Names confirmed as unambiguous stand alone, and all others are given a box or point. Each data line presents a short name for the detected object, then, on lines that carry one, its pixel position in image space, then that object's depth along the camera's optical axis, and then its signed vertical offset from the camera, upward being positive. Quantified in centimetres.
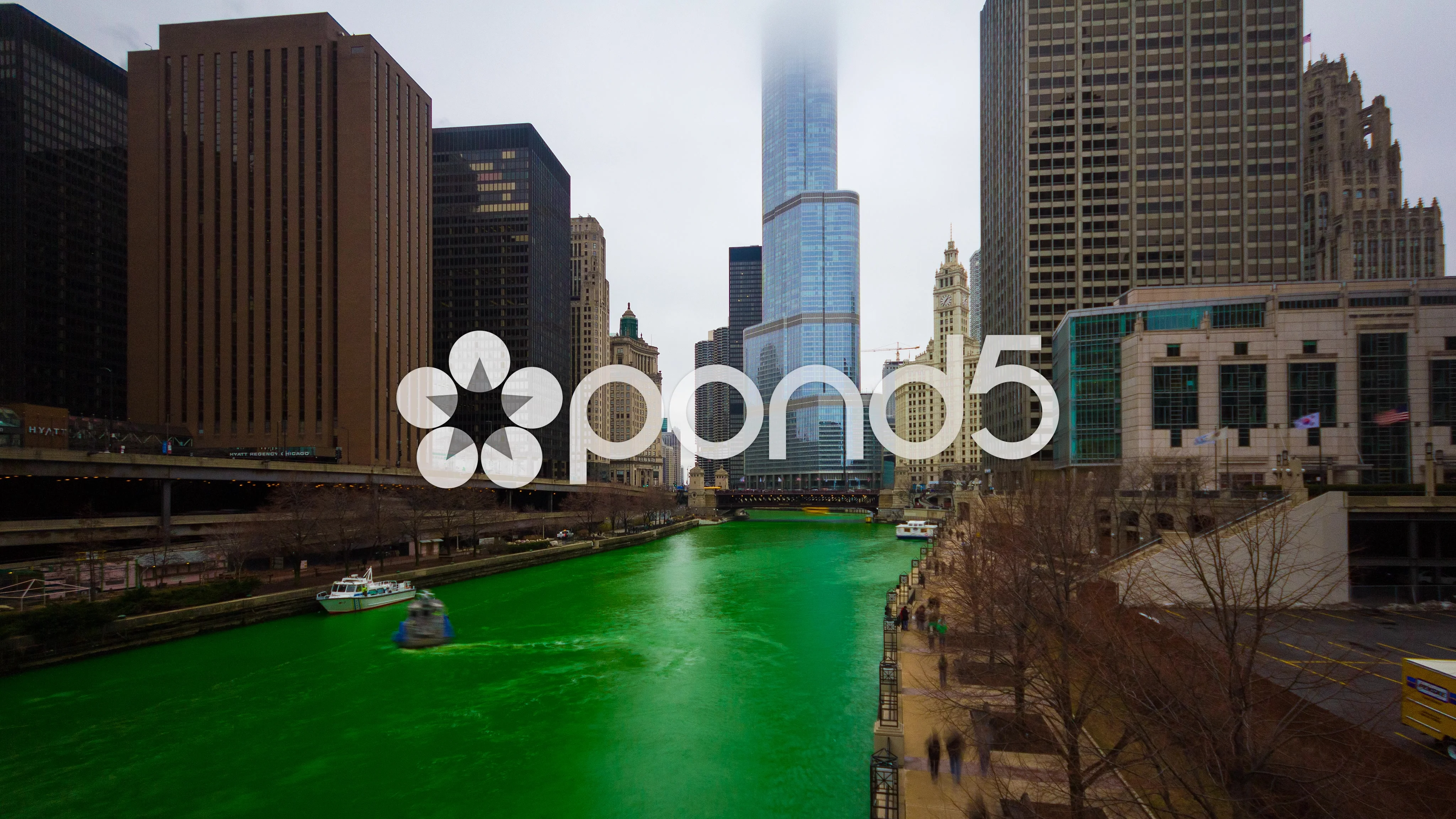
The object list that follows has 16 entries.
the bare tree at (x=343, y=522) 5497 -699
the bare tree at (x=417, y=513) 6425 -771
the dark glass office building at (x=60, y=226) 11862 +3430
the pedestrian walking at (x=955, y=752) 1762 -766
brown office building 9794 +2562
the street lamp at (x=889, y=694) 1980 -760
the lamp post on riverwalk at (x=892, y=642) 2828 -832
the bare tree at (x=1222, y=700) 1091 -468
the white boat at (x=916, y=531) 10656 -1495
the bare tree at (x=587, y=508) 10481 -1167
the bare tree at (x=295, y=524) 5062 -662
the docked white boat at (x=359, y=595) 4538 -1032
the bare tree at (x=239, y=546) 4816 -770
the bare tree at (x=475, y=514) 7544 -901
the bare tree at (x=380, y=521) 5875 -754
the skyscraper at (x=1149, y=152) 10419 +3911
